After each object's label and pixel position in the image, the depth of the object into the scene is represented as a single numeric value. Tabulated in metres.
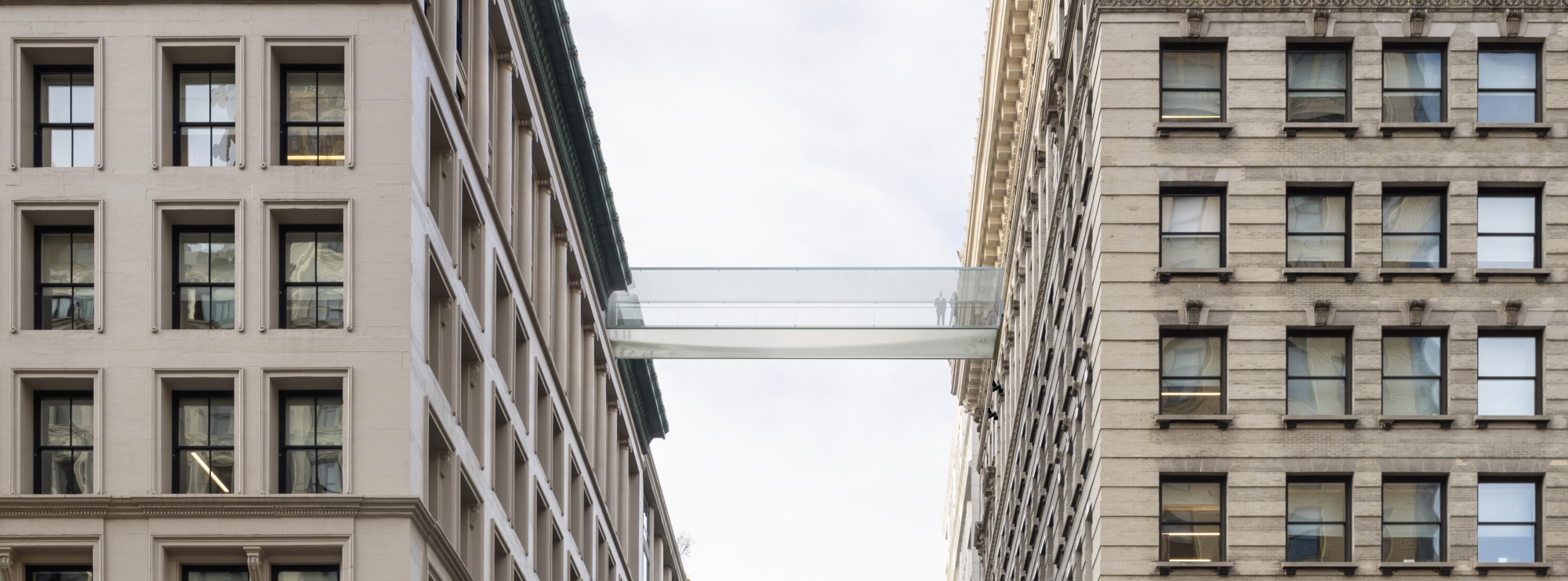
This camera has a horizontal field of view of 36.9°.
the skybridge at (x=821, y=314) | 74.00
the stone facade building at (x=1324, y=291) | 51.31
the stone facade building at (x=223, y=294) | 43.44
